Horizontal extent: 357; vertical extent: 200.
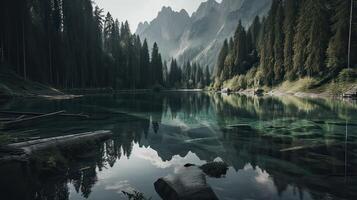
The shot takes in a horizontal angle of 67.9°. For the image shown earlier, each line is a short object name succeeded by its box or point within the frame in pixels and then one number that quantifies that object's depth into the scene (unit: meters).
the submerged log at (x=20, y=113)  18.31
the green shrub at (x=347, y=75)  46.78
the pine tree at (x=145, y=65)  113.94
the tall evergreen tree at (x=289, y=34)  66.31
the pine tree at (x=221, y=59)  116.06
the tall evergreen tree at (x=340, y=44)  51.03
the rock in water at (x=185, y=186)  6.95
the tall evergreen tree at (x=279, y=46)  71.31
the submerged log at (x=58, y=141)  9.26
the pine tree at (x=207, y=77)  173.02
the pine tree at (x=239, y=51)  97.00
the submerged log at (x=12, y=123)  14.71
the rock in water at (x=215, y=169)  9.10
